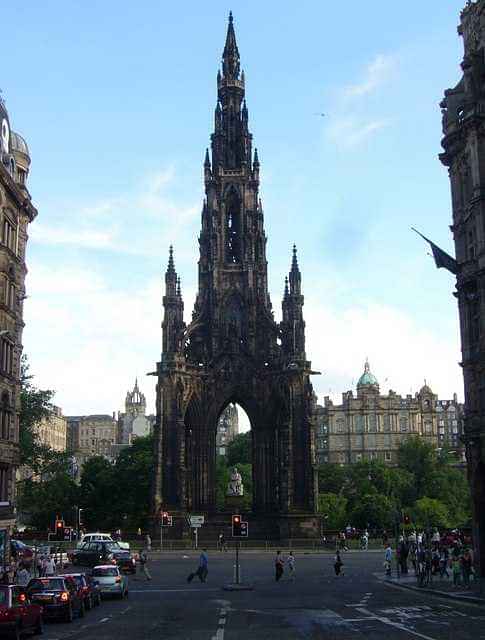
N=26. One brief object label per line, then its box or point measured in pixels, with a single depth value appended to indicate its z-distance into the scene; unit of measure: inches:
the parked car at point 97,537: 2375.7
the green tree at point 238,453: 5458.2
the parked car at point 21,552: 1774.1
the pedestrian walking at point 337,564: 1772.9
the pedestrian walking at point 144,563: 1755.7
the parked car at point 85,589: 1124.9
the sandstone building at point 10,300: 1711.4
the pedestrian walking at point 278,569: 1699.3
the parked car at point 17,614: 800.3
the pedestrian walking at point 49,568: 1535.4
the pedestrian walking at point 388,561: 1793.8
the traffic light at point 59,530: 1780.3
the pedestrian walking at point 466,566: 1467.8
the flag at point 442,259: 1643.7
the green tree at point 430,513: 3624.5
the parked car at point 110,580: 1347.2
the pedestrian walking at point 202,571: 1653.5
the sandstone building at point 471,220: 1579.7
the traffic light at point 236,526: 1633.1
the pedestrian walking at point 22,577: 1227.2
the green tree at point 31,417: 2627.0
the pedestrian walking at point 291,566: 1757.1
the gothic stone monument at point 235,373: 2962.6
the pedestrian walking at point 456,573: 1478.8
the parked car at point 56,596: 1020.5
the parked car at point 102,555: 1914.4
